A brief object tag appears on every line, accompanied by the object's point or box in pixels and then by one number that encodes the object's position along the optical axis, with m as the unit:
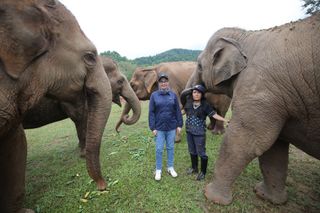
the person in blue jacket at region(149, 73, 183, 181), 2.23
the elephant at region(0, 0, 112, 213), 1.11
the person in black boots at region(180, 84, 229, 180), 2.17
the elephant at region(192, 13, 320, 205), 1.56
